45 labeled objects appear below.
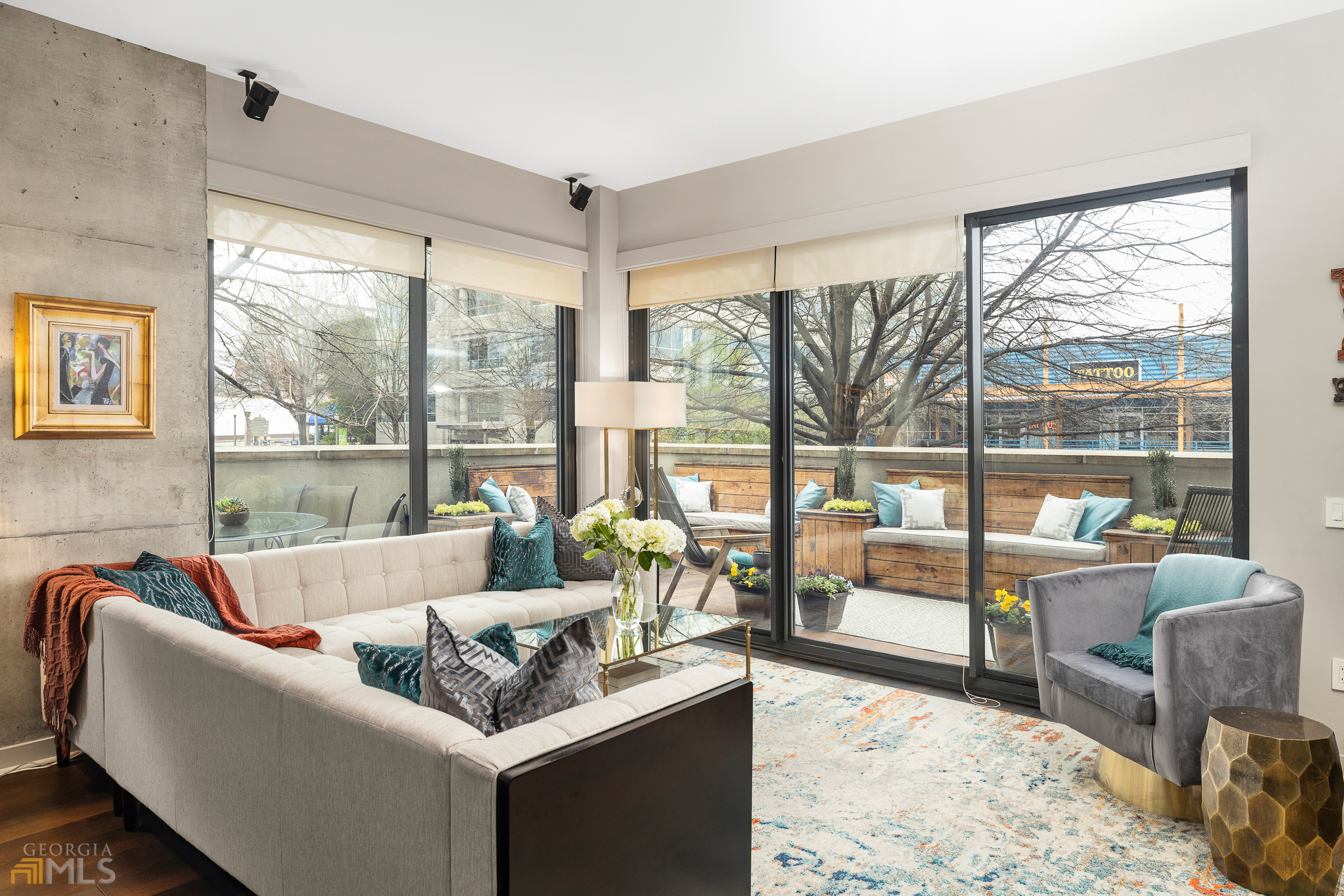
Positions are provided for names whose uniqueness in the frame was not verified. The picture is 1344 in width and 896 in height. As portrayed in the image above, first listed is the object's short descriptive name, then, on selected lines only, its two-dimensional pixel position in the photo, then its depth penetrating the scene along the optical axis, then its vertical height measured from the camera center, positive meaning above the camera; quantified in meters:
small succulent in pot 3.54 -0.32
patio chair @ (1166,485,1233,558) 3.18 -0.34
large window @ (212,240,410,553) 3.59 +0.23
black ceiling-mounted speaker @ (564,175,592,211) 4.91 +1.58
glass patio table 3.59 -0.41
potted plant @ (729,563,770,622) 4.57 -0.90
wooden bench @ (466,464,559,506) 4.58 -0.22
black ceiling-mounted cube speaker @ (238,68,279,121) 3.39 +1.53
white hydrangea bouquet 3.05 -0.40
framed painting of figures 2.90 +0.29
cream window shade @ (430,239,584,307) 4.38 +1.01
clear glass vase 3.10 -0.65
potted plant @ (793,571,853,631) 4.26 -0.88
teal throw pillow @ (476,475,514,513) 4.61 -0.32
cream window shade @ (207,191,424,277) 3.51 +1.02
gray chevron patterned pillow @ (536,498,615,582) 4.27 -0.67
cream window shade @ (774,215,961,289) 3.80 +0.97
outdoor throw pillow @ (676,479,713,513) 4.81 -0.34
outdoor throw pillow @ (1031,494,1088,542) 3.55 -0.36
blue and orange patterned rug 2.14 -1.20
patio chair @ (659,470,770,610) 4.70 -0.62
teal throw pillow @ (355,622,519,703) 1.56 -0.47
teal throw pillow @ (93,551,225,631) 2.68 -0.51
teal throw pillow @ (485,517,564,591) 4.07 -0.64
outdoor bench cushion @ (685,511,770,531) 4.57 -0.48
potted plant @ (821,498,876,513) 4.16 -0.36
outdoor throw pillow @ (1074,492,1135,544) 3.46 -0.35
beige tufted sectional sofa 1.26 -0.64
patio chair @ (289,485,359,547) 3.83 -0.30
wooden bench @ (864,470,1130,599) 3.57 -0.55
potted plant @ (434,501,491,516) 4.39 -0.39
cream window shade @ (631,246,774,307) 4.48 +0.99
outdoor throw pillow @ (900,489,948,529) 3.90 -0.35
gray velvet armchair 2.35 -0.75
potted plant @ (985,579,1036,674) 3.67 -0.91
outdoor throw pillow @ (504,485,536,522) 4.79 -0.39
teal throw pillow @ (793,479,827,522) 4.34 -0.32
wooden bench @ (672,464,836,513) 4.55 -0.26
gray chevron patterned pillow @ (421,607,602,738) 1.47 -0.47
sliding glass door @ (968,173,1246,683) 3.21 +0.23
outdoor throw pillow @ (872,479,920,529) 4.05 -0.33
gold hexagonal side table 2.04 -0.99
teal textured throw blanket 2.74 -0.55
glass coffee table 2.90 -0.78
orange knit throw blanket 2.53 -0.64
